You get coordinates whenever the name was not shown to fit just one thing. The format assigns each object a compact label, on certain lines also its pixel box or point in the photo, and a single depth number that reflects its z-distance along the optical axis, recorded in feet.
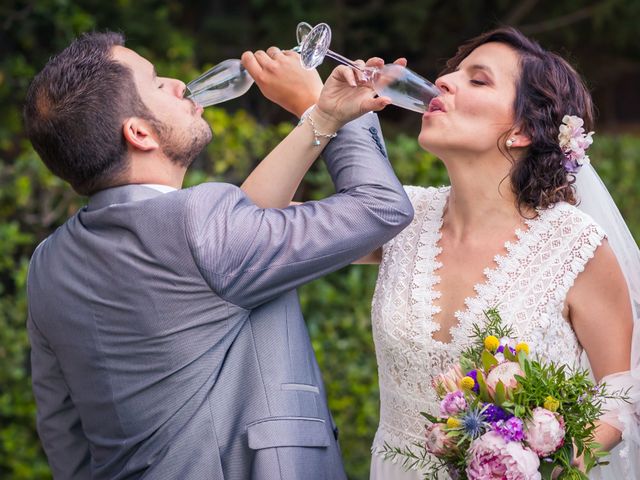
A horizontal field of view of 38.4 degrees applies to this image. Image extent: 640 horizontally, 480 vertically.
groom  7.33
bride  8.89
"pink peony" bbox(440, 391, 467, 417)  7.12
